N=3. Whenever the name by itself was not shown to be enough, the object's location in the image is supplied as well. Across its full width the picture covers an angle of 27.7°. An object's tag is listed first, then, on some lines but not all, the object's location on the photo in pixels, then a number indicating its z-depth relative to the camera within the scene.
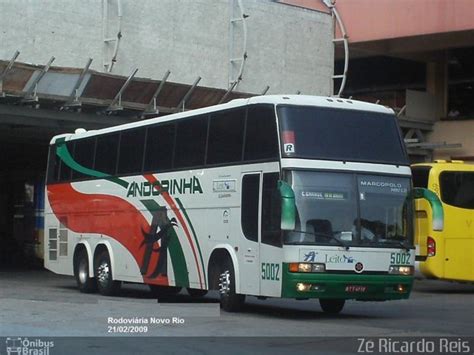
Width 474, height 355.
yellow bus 23.50
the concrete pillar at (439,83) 35.66
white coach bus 15.58
